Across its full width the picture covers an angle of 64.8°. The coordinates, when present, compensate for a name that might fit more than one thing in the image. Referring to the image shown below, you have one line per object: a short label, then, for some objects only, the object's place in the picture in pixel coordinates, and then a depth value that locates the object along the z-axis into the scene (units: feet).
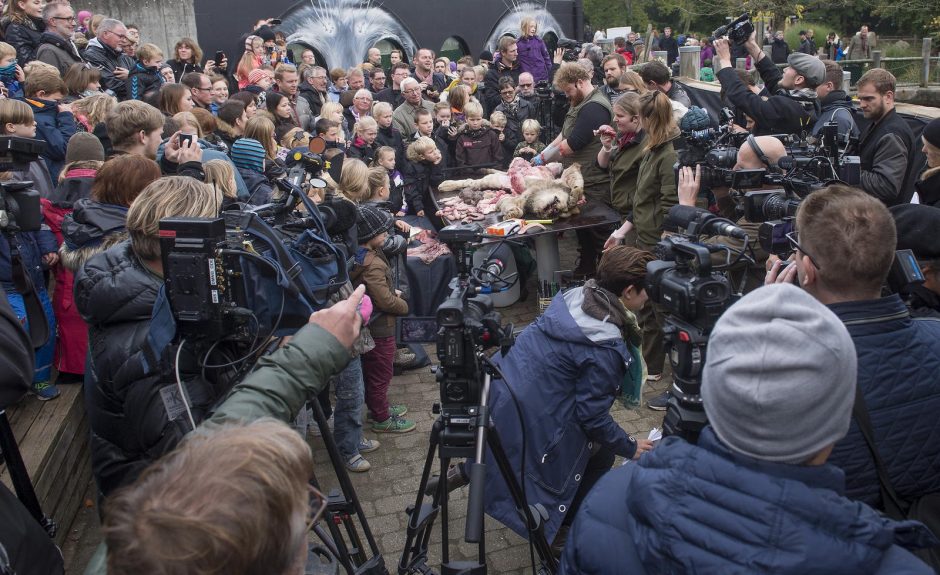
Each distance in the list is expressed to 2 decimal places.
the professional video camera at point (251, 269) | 7.32
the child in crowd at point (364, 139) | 24.44
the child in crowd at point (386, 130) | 26.35
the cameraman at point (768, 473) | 4.61
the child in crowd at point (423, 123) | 27.02
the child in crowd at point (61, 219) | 13.97
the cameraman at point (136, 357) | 7.57
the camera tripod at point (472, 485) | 9.25
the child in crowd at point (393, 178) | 22.27
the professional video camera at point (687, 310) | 7.69
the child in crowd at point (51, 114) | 17.87
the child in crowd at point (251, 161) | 16.66
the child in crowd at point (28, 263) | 12.50
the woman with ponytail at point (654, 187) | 17.29
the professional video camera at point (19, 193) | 10.98
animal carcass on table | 20.58
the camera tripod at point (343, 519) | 8.82
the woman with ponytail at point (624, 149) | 18.66
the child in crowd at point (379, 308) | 15.55
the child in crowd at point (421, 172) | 25.32
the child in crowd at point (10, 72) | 20.74
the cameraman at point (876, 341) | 6.74
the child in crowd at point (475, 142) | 27.37
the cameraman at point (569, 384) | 9.93
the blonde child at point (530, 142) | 27.17
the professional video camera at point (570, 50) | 37.60
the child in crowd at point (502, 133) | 28.59
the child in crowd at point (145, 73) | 25.61
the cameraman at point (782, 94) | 20.34
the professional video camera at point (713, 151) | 14.10
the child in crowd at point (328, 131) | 23.32
